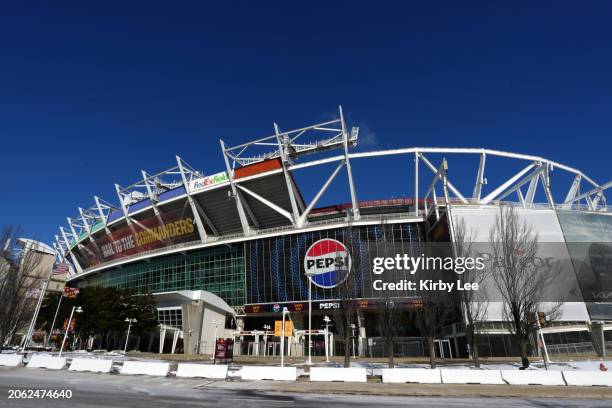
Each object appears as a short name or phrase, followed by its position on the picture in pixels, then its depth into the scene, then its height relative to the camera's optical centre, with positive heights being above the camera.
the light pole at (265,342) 54.69 +2.66
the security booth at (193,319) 54.88 +6.17
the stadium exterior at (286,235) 49.72 +19.00
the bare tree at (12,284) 39.16 +7.68
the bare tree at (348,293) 29.95 +5.20
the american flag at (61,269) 50.81 +11.65
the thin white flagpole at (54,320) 56.38 +5.63
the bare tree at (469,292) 33.17 +6.46
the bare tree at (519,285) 28.12 +5.80
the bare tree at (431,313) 31.75 +4.03
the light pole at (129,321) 54.94 +5.47
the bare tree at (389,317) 30.55 +3.47
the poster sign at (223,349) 32.78 +1.00
